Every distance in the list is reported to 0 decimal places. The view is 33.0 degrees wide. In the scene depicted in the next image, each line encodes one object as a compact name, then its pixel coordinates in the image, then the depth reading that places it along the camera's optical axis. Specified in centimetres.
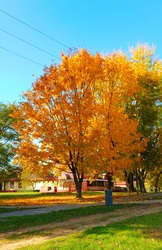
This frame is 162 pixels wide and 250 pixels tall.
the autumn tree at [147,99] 2820
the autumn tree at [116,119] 2162
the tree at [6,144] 2908
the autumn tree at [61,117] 2091
